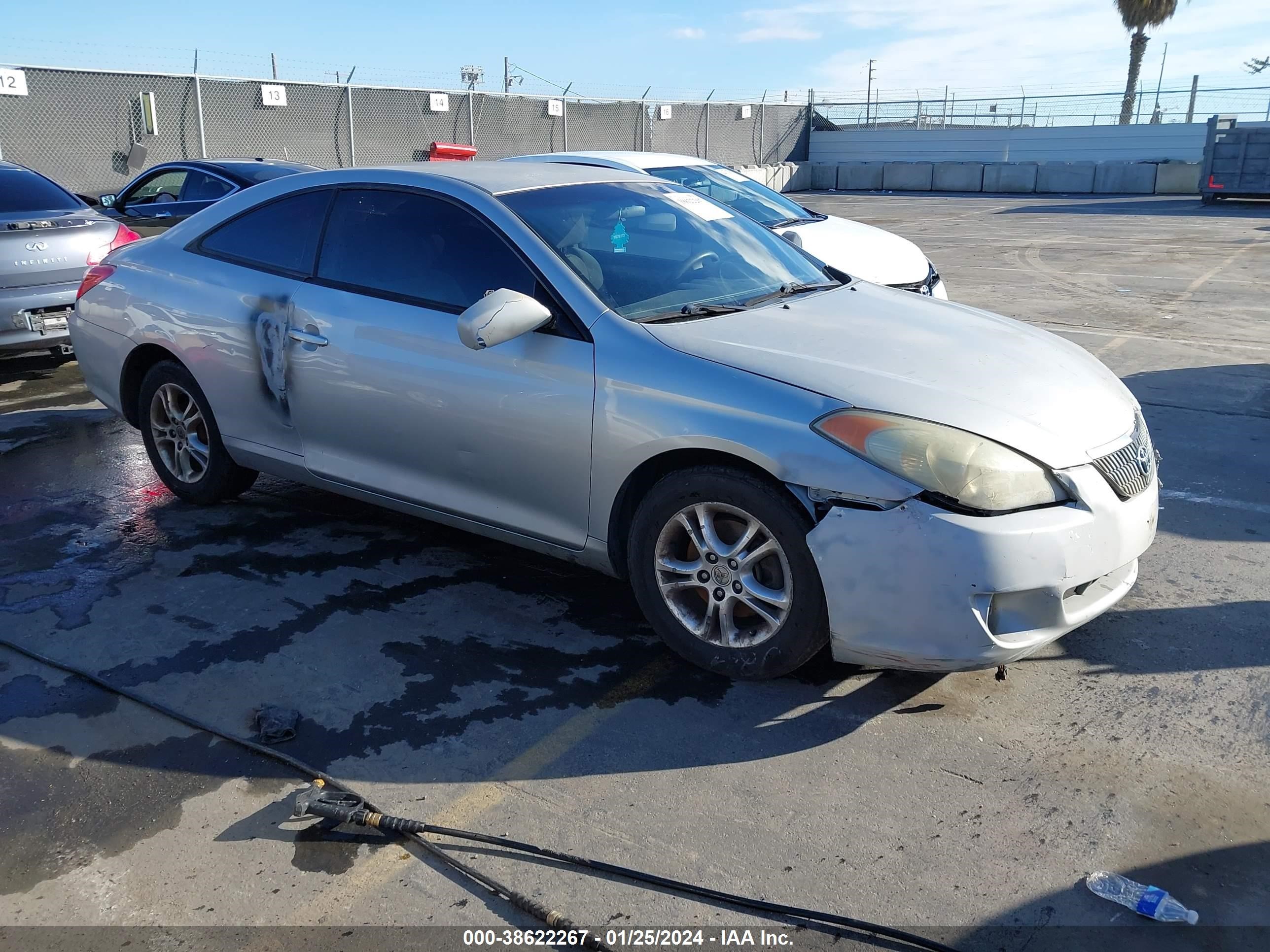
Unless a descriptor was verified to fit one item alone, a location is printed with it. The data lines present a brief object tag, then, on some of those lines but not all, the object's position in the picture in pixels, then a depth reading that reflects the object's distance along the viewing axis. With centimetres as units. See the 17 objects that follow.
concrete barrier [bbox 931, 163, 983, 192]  3325
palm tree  3856
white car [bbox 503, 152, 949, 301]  811
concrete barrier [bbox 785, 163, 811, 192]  3509
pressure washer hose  246
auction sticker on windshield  465
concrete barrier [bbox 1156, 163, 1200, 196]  2980
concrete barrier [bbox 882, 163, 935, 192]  3388
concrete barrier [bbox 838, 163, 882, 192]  3497
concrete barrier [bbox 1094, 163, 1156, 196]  3041
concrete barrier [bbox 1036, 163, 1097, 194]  3130
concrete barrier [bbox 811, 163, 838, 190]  3581
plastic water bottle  247
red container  1700
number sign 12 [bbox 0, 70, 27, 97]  1683
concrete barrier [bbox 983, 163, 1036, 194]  3216
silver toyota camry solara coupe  309
